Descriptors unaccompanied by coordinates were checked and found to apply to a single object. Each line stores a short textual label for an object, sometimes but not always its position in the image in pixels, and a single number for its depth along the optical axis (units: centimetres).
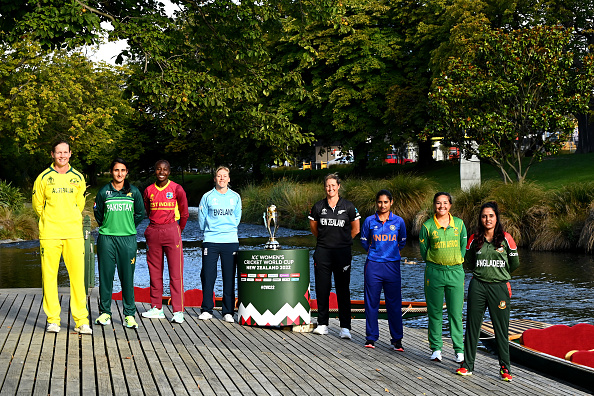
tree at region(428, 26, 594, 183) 2762
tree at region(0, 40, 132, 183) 3956
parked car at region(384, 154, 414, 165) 5729
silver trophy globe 913
